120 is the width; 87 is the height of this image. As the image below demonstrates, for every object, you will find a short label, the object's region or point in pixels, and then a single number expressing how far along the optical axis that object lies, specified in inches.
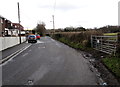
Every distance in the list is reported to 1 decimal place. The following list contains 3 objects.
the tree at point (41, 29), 2145.4
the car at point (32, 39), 768.6
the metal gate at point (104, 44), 241.1
